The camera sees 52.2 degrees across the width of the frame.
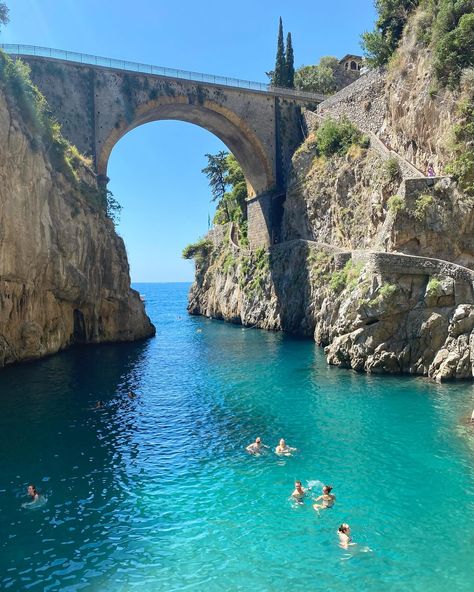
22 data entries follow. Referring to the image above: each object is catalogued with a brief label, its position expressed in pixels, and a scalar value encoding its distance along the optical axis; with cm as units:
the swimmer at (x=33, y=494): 1273
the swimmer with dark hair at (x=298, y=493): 1284
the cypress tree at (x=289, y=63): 5972
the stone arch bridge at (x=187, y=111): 3878
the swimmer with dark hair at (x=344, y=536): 1075
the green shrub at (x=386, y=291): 2569
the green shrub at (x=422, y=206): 2972
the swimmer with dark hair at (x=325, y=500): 1238
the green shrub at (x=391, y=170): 3355
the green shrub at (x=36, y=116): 2897
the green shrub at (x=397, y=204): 3012
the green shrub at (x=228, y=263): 5556
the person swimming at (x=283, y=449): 1588
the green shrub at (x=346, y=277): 2997
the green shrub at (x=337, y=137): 4100
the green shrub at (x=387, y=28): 3878
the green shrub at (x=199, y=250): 6562
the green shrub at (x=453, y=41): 3073
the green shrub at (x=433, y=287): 2464
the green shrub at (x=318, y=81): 6588
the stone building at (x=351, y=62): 7280
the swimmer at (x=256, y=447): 1605
